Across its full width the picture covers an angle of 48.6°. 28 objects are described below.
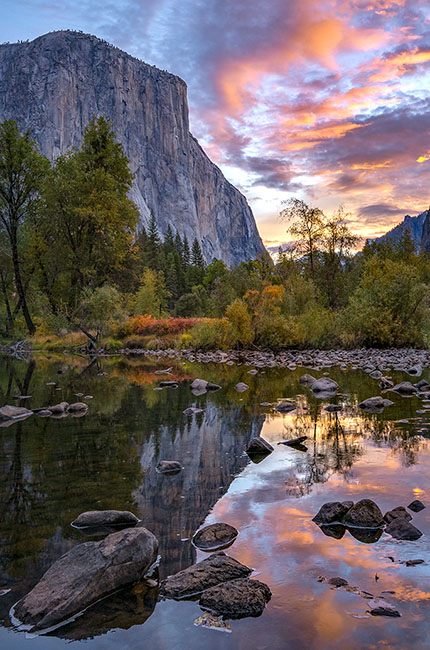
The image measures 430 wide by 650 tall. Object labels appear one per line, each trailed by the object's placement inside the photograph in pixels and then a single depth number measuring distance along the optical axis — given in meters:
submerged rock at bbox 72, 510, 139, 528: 4.14
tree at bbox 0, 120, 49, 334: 29.20
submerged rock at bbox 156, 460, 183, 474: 5.68
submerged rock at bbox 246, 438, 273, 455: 6.52
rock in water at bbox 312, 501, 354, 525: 4.10
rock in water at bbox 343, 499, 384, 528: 4.01
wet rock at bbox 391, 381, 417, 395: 11.18
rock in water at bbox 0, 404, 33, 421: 9.08
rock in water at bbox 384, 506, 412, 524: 4.04
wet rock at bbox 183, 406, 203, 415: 9.40
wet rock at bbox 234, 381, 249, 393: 12.58
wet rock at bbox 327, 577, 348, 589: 3.07
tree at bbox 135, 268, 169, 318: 42.20
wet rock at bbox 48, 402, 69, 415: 9.48
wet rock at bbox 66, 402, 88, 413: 9.78
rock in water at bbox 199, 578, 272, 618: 2.82
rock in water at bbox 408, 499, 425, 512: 4.31
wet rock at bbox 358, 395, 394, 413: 9.44
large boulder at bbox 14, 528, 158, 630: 2.83
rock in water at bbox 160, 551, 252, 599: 3.06
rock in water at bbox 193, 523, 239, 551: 3.73
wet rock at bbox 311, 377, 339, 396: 11.56
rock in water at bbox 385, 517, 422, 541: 3.74
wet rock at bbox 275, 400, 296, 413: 9.49
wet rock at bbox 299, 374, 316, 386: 13.16
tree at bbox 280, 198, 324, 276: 37.06
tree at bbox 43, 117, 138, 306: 28.89
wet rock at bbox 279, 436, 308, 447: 6.87
